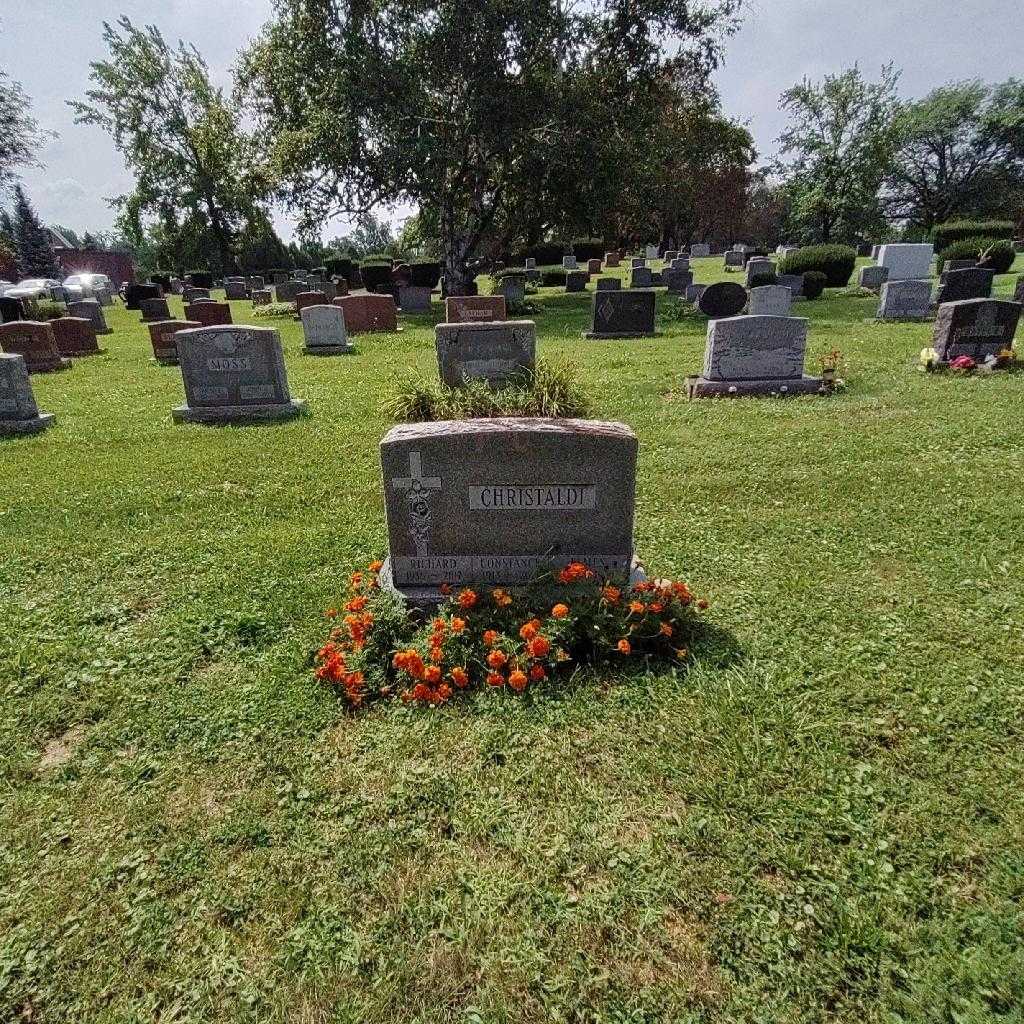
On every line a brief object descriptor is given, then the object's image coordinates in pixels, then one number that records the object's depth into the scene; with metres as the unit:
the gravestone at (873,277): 21.78
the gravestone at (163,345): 14.63
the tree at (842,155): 32.50
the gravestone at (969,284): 14.41
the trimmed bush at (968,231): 32.22
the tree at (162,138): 39.00
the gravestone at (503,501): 3.35
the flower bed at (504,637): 3.03
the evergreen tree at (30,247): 60.34
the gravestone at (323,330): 14.75
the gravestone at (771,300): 15.36
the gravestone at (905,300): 15.67
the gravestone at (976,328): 9.62
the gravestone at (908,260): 23.42
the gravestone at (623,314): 15.16
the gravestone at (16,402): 8.36
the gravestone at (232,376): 8.62
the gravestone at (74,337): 16.12
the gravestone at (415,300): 24.05
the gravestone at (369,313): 18.38
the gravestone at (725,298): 16.38
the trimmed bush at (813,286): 21.34
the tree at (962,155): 49.03
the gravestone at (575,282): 29.48
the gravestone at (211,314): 17.83
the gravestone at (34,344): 13.22
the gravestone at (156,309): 23.17
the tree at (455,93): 17.86
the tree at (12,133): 36.53
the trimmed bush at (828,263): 23.17
